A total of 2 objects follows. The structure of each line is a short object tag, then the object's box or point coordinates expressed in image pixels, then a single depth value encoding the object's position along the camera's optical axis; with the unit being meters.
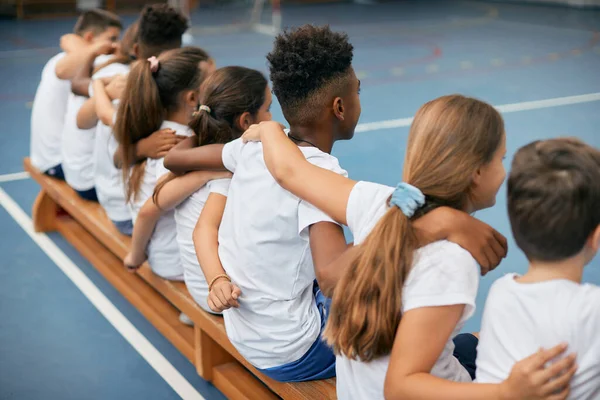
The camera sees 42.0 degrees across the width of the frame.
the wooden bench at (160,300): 2.46
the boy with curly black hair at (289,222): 1.97
